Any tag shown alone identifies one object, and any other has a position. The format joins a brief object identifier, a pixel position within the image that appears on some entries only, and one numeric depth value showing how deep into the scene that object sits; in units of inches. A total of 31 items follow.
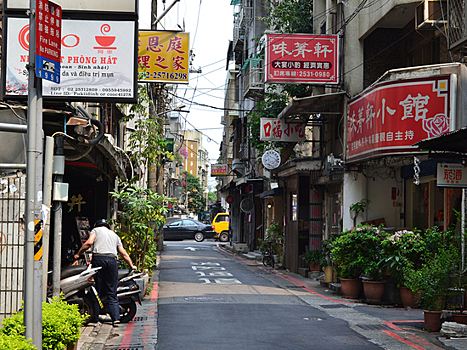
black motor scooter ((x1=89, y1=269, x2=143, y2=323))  400.5
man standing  379.9
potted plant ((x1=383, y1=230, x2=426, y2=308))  499.2
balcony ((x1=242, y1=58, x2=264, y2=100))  1090.7
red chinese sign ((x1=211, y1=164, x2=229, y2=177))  1906.3
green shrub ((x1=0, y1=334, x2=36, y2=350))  195.8
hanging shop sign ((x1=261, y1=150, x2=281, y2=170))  847.1
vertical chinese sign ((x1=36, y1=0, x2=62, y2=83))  217.3
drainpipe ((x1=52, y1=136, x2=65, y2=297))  314.0
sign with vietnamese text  344.2
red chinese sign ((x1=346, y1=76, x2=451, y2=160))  500.1
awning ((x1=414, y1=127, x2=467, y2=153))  339.3
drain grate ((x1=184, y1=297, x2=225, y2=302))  515.2
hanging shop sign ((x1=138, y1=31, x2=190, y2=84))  604.7
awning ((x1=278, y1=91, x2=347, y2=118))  645.9
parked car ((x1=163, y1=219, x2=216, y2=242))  1665.8
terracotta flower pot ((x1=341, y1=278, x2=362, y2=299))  562.3
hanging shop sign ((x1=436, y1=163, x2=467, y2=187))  370.6
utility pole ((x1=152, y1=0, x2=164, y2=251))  725.0
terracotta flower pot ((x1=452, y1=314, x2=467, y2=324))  369.1
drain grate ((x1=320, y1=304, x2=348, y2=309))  503.8
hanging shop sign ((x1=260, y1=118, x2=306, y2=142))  789.9
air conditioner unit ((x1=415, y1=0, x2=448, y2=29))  490.7
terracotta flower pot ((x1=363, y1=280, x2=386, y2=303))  533.0
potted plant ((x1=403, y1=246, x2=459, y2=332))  380.8
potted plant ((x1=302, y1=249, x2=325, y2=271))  738.1
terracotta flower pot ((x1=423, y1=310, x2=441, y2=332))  381.4
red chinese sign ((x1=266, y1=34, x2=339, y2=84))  632.4
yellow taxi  1754.4
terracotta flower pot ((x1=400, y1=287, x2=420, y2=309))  503.2
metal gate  291.7
